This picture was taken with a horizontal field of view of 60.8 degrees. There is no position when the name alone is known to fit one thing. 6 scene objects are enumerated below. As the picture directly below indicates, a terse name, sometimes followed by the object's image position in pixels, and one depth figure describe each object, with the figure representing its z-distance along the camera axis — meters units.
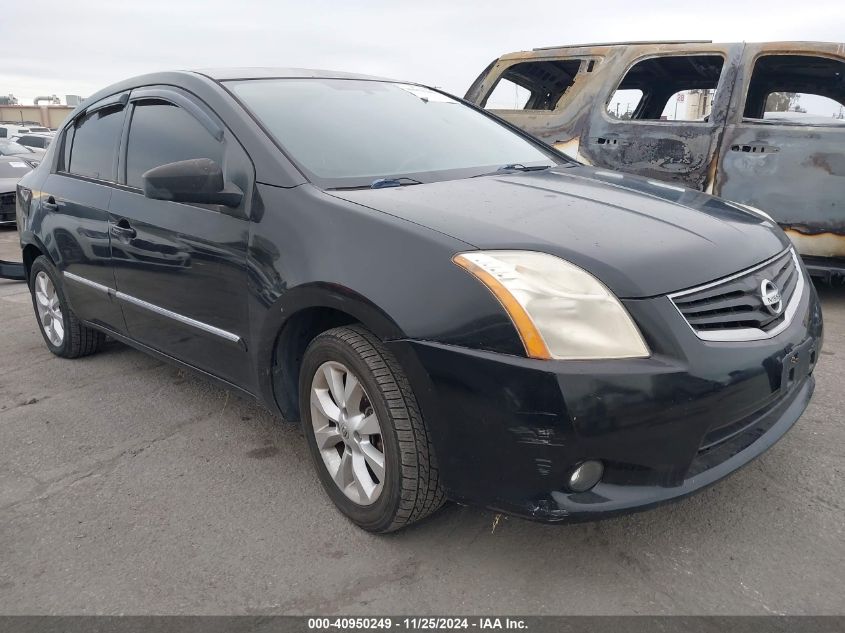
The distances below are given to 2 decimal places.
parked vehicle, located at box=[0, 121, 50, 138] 22.02
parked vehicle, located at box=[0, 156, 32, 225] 10.30
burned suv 4.73
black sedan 1.90
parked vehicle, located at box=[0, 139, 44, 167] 11.88
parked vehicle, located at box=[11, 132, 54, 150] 17.79
